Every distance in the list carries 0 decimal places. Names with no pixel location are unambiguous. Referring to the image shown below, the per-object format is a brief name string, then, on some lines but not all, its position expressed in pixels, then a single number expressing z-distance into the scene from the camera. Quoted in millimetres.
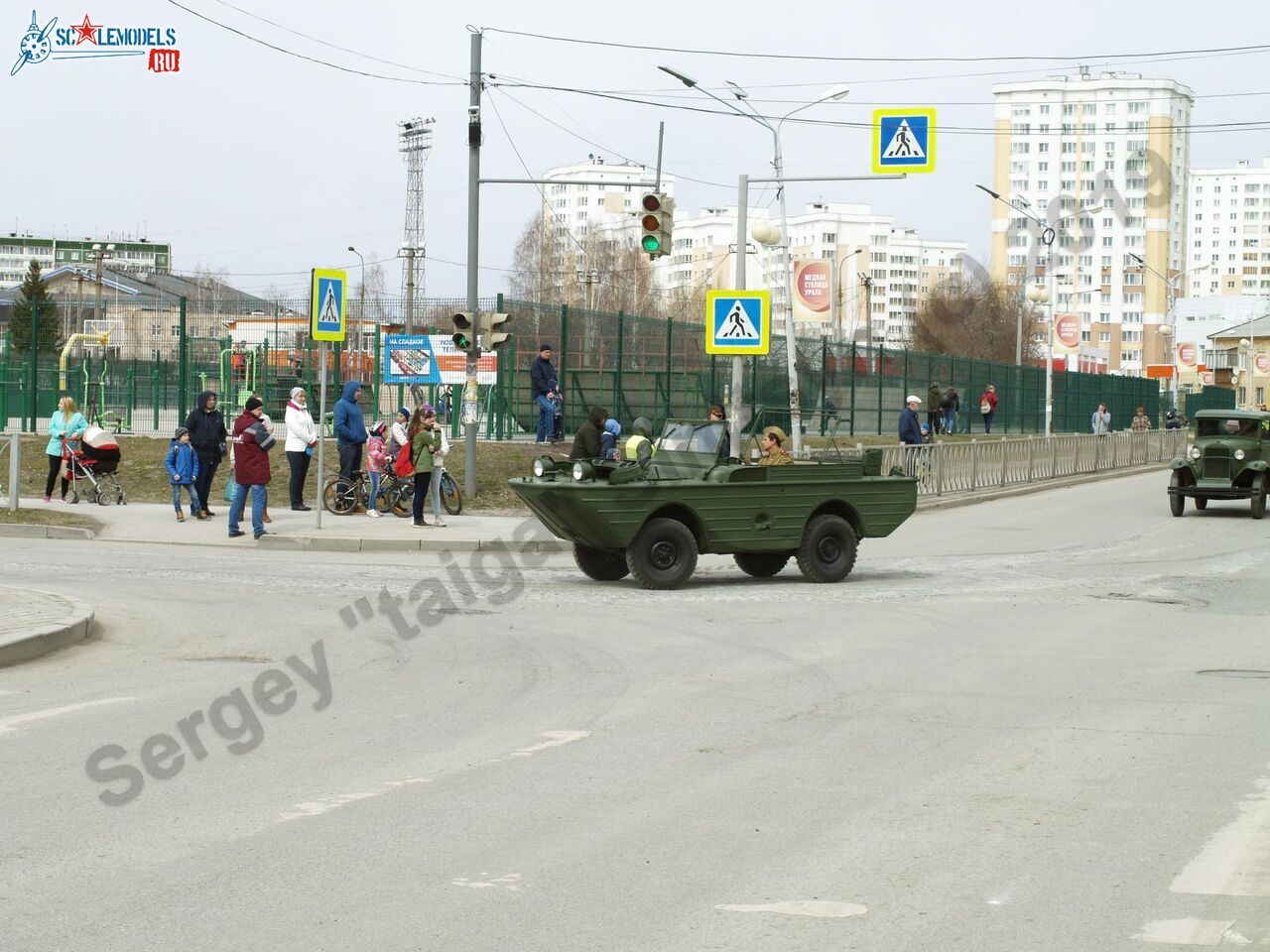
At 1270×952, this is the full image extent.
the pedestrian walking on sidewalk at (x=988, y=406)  52125
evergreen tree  35125
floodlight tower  89562
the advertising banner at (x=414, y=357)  30453
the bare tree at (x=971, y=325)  101375
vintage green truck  27109
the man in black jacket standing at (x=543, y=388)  30828
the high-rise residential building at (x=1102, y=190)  141375
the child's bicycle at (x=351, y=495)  23953
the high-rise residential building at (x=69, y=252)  153875
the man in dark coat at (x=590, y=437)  22328
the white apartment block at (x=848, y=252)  174125
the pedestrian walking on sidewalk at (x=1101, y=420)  58875
